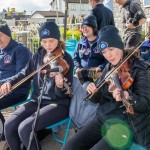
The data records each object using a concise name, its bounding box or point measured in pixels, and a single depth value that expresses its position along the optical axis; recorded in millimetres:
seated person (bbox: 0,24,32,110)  3133
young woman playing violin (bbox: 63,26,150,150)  1977
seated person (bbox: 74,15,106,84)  3344
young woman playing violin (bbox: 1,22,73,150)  2473
